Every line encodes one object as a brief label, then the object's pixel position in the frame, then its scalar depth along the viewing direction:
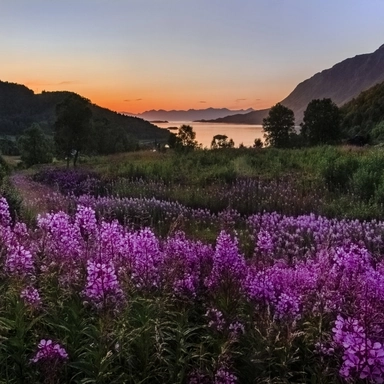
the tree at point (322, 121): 52.66
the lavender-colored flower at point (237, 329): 3.43
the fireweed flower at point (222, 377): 2.86
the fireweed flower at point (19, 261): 3.96
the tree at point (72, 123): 28.47
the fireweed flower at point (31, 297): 3.66
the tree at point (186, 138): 31.49
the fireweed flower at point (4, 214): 5.21
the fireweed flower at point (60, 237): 4.34
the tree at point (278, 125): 58.56
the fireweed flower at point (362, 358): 2.45
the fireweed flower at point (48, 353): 2.93
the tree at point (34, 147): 59.42
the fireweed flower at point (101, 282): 3.29
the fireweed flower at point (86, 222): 4.79
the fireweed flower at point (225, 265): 3.95
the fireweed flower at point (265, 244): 4.57
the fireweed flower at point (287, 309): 3.47
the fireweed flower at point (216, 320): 3.50
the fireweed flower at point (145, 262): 4.01
